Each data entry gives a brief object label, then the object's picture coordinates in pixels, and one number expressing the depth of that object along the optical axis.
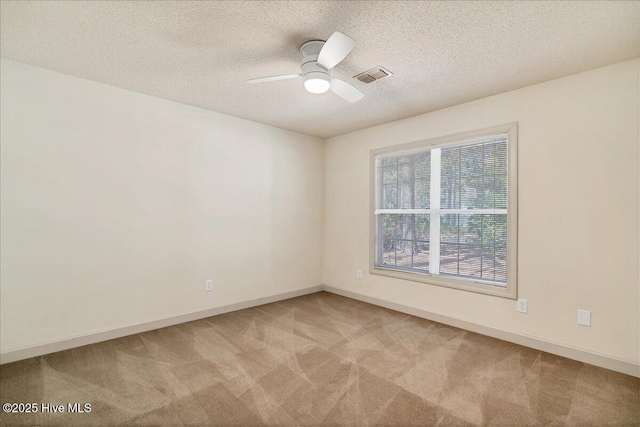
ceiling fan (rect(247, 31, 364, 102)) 1.98
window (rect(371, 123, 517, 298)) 3.14
